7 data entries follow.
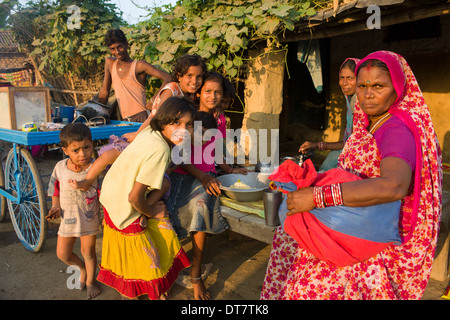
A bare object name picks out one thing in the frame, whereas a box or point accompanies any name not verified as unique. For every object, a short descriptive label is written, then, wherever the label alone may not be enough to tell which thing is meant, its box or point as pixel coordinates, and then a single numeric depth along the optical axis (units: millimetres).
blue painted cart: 2996
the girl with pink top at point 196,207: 2633
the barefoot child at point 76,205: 2631
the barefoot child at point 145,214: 2186
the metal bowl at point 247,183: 2750
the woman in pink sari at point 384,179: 1600
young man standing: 4078
